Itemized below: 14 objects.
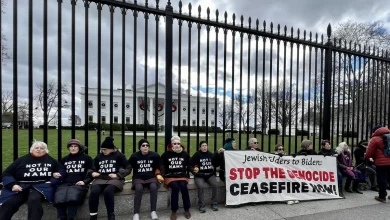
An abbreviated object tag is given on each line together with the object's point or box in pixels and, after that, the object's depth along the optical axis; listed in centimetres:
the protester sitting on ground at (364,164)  604
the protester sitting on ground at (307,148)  555
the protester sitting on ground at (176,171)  412
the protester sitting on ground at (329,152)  552
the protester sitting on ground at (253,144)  539
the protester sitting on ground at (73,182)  358
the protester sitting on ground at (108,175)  374
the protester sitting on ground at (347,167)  564
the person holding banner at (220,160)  491
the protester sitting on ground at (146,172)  404
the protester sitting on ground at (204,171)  448
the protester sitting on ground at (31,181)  338
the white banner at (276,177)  472
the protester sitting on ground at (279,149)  557
